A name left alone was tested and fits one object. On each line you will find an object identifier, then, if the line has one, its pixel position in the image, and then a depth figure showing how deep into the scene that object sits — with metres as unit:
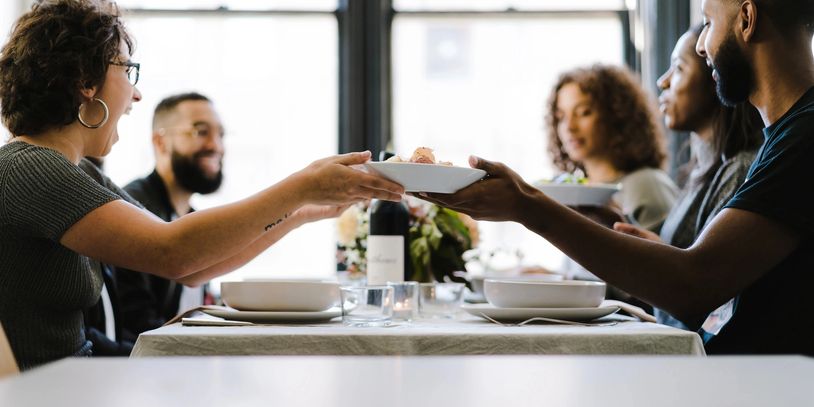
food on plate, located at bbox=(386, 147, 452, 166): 1.67
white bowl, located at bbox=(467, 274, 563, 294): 2.16
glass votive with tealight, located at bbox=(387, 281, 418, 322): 1.57
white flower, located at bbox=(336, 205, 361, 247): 2.40
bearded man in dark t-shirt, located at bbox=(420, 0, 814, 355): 1.58
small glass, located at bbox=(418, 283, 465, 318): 1.73
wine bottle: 1.92
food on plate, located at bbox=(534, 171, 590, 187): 2.77
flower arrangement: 2.25
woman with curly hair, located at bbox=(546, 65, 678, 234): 3.48
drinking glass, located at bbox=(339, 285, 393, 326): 1.51
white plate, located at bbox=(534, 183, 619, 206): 2.33
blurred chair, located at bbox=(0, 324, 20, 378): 0.98
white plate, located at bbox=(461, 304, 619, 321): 1.58
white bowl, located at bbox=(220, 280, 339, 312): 1.56
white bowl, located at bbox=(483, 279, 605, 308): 1.60
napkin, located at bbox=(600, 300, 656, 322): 1.66
